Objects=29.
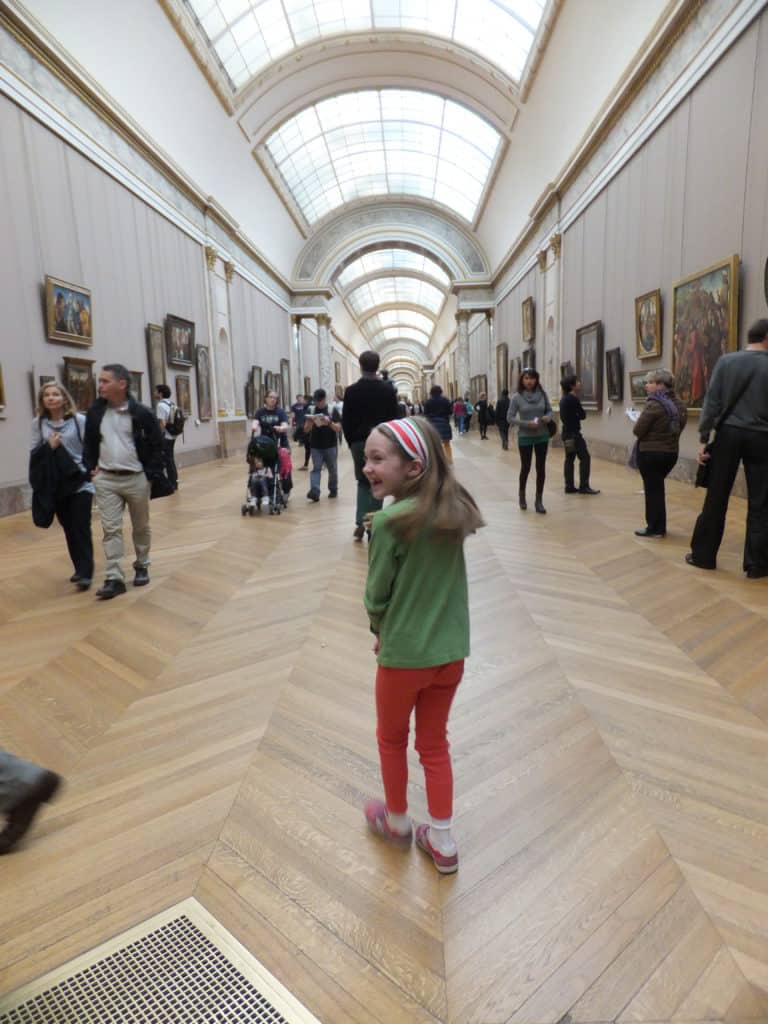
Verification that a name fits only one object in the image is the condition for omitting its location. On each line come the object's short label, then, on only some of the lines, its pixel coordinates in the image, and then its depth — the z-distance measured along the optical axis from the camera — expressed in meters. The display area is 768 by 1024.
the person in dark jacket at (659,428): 5.59
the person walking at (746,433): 4.48
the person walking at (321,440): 8.05
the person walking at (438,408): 10.05
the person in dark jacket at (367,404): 5.51
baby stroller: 7.88
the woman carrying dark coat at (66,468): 4.69
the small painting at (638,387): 10.61
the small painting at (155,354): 12.30
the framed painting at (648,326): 9.83
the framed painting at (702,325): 7.62
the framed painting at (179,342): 13.30
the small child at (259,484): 8.03
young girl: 1.73
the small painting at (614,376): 11.79
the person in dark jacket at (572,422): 8.16
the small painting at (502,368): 24.71
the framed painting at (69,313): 8.76
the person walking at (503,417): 17.38
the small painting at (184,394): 13.93
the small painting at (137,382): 11.34
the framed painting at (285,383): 25.54
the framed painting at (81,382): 9.21
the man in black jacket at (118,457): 4.64
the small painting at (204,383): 15.39
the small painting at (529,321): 19.33
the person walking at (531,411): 6.77
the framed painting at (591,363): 12.88
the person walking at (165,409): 9.92
